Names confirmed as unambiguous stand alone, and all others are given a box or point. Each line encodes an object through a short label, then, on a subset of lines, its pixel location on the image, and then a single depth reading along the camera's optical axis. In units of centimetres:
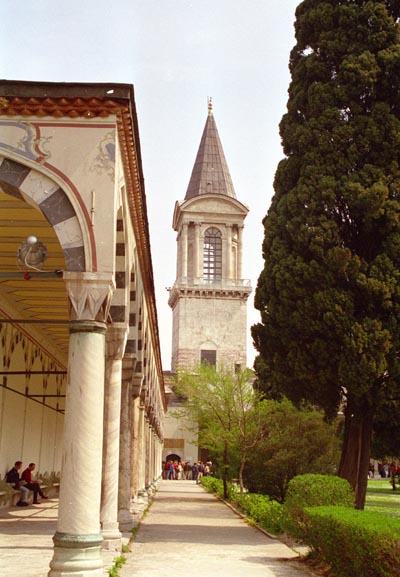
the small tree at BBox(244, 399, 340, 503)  2070
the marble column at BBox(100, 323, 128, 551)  1073
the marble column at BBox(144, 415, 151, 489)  2704
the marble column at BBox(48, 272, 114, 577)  754
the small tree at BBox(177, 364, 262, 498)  2447
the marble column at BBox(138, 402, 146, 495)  1917
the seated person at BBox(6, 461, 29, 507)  1711
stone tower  5831
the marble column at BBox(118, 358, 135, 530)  1388
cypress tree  1384
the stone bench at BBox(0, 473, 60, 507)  1681
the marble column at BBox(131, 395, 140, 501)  1633
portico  776
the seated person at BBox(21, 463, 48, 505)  1827
